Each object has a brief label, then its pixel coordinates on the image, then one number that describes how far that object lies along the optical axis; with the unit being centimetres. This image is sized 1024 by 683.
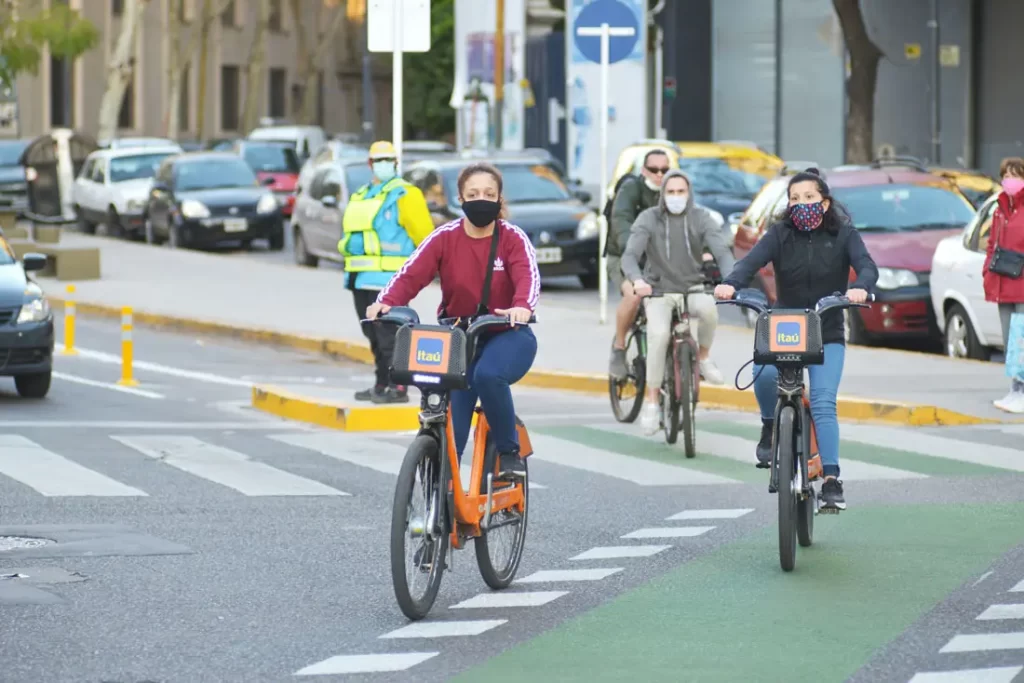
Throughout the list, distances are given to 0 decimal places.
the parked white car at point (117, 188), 3794
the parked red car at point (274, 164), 4656
